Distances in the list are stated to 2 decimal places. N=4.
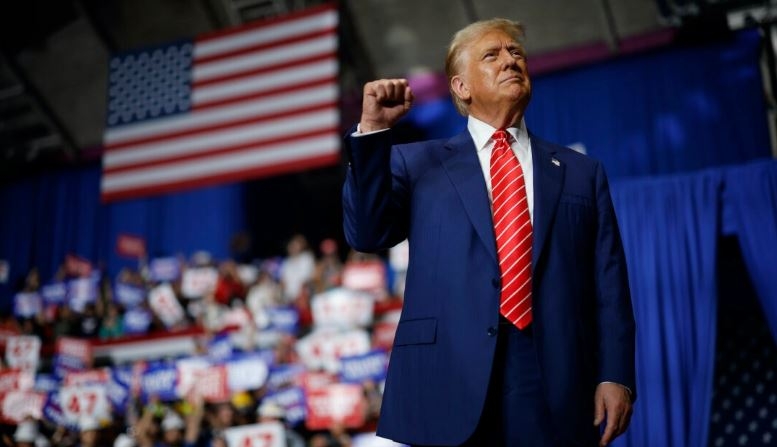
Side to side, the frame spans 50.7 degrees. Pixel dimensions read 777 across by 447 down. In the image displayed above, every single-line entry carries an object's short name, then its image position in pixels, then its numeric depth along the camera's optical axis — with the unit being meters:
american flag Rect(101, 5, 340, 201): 7.37
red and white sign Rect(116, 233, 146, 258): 10.77
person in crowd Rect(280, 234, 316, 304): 8.29
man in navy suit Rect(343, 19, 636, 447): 1.36
